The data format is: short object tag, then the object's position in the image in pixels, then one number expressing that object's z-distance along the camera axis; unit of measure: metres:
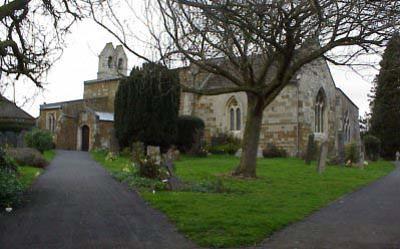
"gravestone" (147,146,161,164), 16.89
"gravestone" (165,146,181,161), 28.94
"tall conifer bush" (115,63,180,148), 32.25
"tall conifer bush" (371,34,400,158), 49.09
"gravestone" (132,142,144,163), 18.69
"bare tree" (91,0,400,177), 9.61
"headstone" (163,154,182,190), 14.64
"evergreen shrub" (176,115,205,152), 35.38
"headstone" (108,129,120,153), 33.72
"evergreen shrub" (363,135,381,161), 36.91
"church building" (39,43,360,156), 36.97
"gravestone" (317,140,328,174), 22.45
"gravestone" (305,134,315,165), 28.18
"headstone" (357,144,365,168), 28.03
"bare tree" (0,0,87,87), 13.64
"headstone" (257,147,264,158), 35.34
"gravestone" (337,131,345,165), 28.88
